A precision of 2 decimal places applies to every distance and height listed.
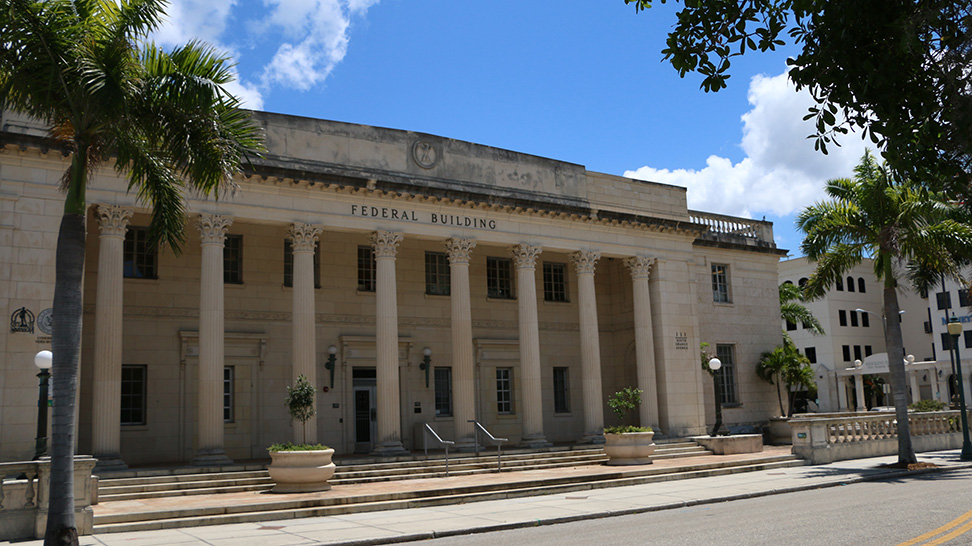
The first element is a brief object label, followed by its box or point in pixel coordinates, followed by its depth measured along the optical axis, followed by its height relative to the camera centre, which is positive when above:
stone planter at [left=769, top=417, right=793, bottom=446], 32.69 -2.46
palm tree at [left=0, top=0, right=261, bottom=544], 11.01 +4.27
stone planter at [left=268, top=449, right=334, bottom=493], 18.48 -1.83
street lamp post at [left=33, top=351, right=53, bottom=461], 14.66 +0.10
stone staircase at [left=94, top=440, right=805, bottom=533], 15.75 -2.37
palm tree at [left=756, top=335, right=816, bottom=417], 33.84 +0.13
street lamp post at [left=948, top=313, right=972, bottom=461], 24.38 -1.12
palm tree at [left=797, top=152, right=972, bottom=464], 23.03 +3.91
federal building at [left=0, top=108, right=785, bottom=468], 20.50 +2.83
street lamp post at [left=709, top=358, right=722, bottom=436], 28.31 -1.02
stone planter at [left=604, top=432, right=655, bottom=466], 24.20 -2.11
